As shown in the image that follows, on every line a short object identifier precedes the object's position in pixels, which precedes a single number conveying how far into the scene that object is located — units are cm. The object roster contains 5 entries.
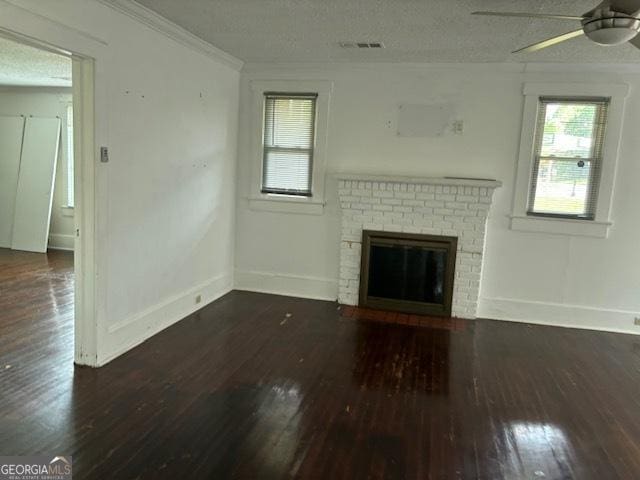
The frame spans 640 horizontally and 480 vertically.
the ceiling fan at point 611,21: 235
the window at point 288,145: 516
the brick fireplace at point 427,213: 479
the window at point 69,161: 712
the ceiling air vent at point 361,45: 412
